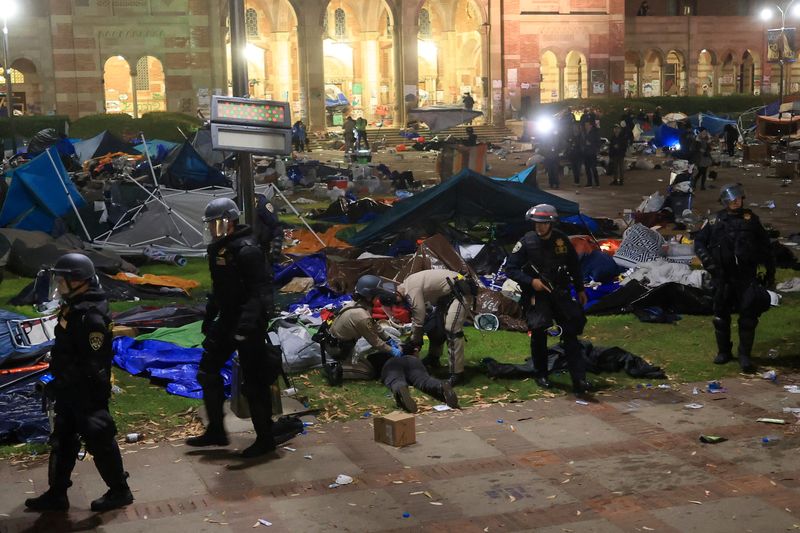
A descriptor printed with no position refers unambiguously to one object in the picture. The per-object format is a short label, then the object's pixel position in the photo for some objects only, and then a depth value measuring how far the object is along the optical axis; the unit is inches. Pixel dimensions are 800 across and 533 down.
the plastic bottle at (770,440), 338.0
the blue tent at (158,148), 1051.7
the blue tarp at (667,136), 1535.2
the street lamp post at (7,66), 1175.9
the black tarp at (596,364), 420.8
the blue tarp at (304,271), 611.8
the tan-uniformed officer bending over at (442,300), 414.6
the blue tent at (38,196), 745.6
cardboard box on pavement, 339.9
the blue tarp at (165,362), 418.0
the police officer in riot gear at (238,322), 331.3
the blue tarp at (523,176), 884.5
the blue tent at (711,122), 1635.1
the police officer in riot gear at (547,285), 397.7
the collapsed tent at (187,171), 866.1
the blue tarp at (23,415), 356.2
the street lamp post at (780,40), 1577.3
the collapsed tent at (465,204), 683.4
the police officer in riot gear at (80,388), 284.5
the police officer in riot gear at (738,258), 420.8
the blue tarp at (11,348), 425.1
